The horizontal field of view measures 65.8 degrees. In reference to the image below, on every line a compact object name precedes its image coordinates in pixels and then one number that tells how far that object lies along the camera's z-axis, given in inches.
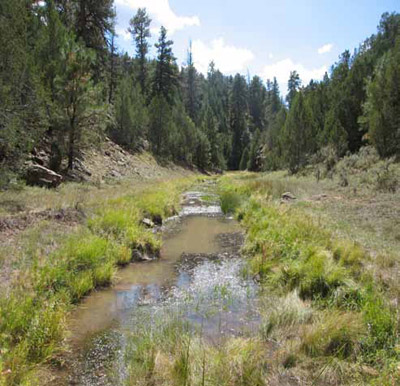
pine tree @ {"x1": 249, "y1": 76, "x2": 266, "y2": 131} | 4488.2
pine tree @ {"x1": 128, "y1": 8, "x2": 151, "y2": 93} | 2209.6
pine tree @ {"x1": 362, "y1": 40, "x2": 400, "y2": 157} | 1039.6
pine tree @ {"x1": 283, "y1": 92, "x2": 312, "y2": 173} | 1528.1
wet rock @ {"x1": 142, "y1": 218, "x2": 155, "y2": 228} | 514.1
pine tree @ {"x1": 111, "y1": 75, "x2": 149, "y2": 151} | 1457.9
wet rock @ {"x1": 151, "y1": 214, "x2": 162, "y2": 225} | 570.1
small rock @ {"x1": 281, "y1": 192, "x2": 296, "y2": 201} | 720.1
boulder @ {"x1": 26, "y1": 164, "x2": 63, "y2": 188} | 651.5
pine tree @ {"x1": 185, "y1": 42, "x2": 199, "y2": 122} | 3129.9
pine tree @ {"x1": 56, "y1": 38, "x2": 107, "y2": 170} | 787.4
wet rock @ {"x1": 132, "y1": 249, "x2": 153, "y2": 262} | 368.5
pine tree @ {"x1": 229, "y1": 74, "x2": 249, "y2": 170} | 3740.2
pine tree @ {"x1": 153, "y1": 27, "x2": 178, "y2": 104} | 2176.4
